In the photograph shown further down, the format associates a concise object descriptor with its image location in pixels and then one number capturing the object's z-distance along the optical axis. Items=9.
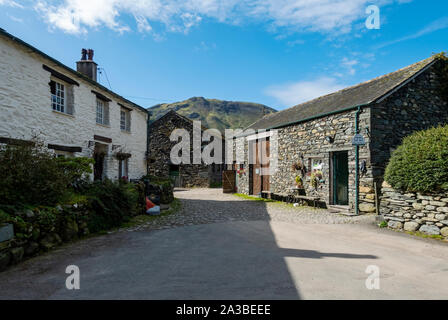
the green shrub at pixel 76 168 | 7.51
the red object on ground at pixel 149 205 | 10.02
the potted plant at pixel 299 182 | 12.56
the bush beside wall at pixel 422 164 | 6.25
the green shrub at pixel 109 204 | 6.99
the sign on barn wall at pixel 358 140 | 9.45
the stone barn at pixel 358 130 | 9.49
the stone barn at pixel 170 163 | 23.95
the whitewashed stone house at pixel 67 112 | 7.59
